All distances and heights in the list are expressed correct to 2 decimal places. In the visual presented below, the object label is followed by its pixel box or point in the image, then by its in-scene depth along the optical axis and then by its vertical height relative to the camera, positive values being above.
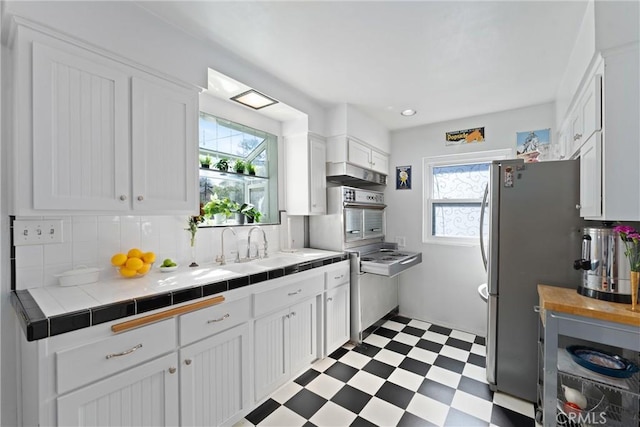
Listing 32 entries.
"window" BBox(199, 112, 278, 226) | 2.24 +0.40
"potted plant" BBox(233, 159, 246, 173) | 2.43 +0.42
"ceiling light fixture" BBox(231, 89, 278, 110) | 2.20 +0.95
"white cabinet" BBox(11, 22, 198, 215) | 1.19 +0.40
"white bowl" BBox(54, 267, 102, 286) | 1.41 -0.33
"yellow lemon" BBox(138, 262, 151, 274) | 1.61 -0.32
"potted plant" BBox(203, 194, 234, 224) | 2.14 +0.03
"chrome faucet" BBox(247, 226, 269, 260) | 2.36 -0.27
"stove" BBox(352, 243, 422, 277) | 2.62 -0.48
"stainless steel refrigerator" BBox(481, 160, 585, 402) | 1.85 -0.27
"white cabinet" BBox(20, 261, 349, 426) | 1.05 -0.73
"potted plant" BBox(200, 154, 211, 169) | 2.18 +0.41
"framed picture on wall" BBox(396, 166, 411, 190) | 3.53 +0.45
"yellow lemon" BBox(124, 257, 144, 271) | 1.57 -0.29
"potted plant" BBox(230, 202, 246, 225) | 2.37 +0.01
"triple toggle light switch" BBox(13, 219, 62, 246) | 1.35 -0.09
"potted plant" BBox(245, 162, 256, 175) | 2.53 +0.41
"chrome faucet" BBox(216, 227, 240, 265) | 2.12 -0.34
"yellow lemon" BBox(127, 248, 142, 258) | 1.62 -0.23
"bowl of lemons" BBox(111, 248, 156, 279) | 1.57 -0.28
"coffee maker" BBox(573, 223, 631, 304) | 1.46 -0.30
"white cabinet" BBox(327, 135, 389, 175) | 2.84 +0.66
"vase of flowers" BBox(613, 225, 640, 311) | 1.39 -0.20
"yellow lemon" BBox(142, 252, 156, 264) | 1.65 -0.26
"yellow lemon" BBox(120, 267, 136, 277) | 1.57 -0.33
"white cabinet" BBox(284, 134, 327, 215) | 2.71 +0.39
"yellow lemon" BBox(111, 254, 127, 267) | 1.56 -0.26
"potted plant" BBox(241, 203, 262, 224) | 2.42 +0.00
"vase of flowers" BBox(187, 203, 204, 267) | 1.99 -0.11
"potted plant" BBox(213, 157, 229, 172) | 2.30 +0.41
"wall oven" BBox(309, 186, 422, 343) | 2.76 -0.41
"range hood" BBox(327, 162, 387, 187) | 2.89 +0.43
